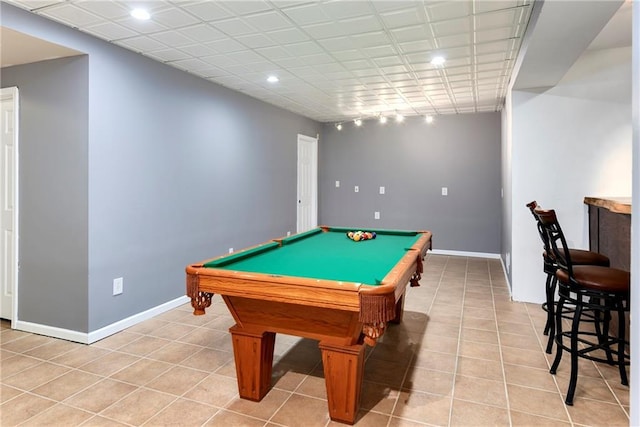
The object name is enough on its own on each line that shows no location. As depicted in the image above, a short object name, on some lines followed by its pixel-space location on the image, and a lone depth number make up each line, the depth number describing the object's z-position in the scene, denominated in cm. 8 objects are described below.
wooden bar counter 254
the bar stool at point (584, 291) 205
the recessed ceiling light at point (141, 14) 241
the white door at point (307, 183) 634
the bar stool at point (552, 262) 264
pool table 161
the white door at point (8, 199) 306
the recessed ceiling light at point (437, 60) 329
